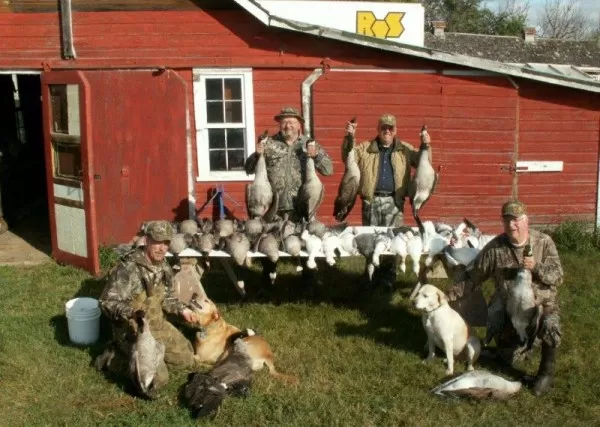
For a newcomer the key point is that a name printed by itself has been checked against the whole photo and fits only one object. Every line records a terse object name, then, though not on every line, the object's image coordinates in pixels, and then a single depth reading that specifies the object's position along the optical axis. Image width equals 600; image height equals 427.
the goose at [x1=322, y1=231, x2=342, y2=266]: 6.96
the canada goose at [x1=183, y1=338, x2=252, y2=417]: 5.47
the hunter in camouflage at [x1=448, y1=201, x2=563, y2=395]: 5.79
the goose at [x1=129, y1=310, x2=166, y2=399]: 5.66
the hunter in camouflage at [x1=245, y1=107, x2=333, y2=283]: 7.52
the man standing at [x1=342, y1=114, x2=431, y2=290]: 7.70
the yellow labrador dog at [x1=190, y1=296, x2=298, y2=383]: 6.16
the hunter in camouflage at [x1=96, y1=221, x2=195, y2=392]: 5.93
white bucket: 6.78
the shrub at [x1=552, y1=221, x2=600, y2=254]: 10.52
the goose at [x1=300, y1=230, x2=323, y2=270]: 6.95
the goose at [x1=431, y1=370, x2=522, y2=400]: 5.57
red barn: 10.16
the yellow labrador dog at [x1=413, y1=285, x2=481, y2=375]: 5.99
